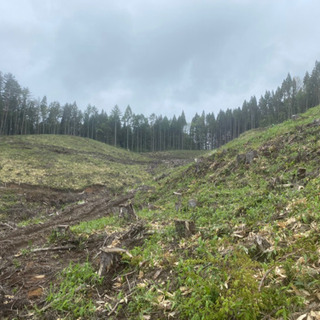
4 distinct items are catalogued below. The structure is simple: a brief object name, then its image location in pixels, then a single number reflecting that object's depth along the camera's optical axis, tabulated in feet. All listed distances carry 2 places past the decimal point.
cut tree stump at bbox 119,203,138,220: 35.17
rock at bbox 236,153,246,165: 46.09
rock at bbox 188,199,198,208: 34.02
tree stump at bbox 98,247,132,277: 17.99
